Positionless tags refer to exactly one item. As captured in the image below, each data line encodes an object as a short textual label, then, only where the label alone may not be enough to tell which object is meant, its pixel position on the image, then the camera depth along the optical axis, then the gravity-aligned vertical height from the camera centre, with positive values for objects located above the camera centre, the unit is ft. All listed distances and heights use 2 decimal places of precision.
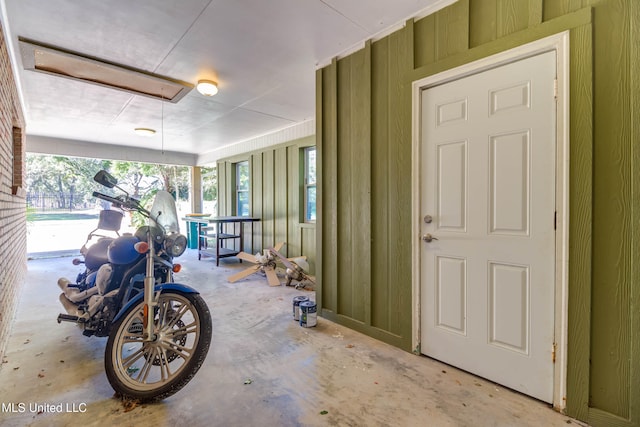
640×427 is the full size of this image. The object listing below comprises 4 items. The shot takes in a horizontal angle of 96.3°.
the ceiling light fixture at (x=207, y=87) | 11.18 +4.78
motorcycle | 5.70 -2.24
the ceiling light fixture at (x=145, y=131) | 17.83 +4.83
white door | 5.67 -0.37
